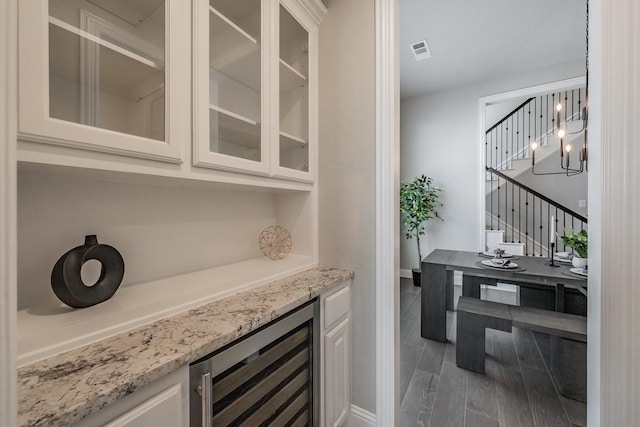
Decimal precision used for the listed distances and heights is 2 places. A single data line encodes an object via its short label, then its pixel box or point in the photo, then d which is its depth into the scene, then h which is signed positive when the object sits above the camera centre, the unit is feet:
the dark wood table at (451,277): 6.74 -1.80
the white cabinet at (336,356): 4.04 -2.46
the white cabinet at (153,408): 1.78 -1.50
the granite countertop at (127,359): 1.63 -1.23
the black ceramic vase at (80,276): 2.55 -0.69
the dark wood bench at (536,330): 5.44 -2.85
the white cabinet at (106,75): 2.08 +1.36
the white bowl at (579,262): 6.75 -1.35
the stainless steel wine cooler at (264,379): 2.37 -1.96
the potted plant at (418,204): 12.87 +0.42
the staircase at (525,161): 14.82 +3.35
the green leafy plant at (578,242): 6.89 -0.83
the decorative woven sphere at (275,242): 5.22 -0.64
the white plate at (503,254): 8.30 -1.43
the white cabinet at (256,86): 3.30 +2.00
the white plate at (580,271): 6.54 -1.56
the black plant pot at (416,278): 13.09 -3.41
